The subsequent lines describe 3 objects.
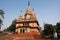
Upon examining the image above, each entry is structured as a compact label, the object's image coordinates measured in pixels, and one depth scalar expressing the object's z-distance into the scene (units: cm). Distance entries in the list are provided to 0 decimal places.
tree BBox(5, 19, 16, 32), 2399
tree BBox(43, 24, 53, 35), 1375
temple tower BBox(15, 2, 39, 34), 1774
